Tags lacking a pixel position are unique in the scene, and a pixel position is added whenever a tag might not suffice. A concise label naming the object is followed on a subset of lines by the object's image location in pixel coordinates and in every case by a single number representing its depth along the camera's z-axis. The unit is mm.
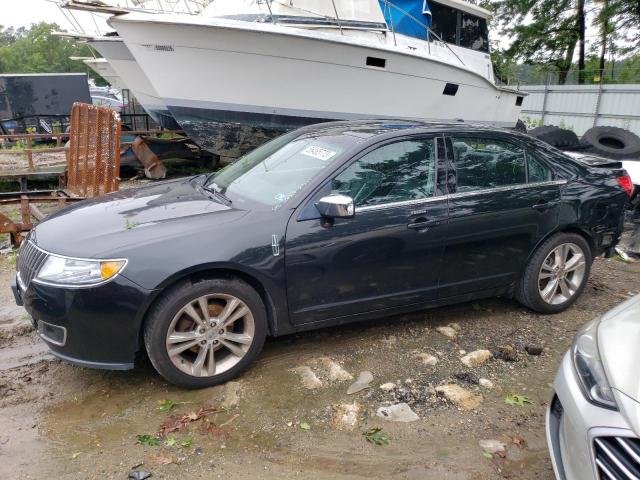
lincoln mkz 3037
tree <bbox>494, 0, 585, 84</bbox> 22734
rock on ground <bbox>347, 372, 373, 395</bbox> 3349
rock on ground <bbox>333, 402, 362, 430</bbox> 3014
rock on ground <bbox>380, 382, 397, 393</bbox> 3346
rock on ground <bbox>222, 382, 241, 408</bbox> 3166
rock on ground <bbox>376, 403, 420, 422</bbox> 3082
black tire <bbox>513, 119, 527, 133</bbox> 12280
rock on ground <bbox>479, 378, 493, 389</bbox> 3440
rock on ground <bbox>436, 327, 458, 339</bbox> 4092
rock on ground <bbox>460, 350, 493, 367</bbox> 3693
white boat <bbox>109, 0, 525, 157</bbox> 8258
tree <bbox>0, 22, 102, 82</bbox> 64125
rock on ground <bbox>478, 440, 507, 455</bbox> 2848
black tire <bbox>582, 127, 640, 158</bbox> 8555
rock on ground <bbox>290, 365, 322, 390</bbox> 3395
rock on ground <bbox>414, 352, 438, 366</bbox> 3678
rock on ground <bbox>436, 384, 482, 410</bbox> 3236
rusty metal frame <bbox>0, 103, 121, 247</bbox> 6035
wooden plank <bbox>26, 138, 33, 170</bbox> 8862
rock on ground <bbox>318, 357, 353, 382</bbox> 3471
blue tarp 9211
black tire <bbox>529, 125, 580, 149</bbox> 9234
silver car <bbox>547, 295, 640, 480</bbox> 1934
